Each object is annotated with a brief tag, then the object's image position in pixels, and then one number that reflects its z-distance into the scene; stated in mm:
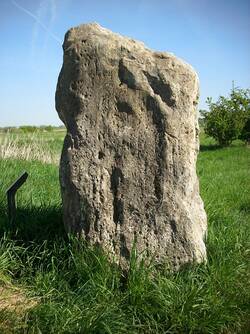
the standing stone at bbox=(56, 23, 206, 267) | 3467
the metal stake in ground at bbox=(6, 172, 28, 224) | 4059
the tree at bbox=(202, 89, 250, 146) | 20703
